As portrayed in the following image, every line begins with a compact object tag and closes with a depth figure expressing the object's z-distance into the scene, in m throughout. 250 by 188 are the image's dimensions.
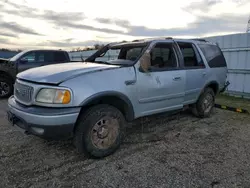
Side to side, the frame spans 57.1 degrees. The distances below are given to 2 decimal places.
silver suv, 3.07
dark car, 8.55
